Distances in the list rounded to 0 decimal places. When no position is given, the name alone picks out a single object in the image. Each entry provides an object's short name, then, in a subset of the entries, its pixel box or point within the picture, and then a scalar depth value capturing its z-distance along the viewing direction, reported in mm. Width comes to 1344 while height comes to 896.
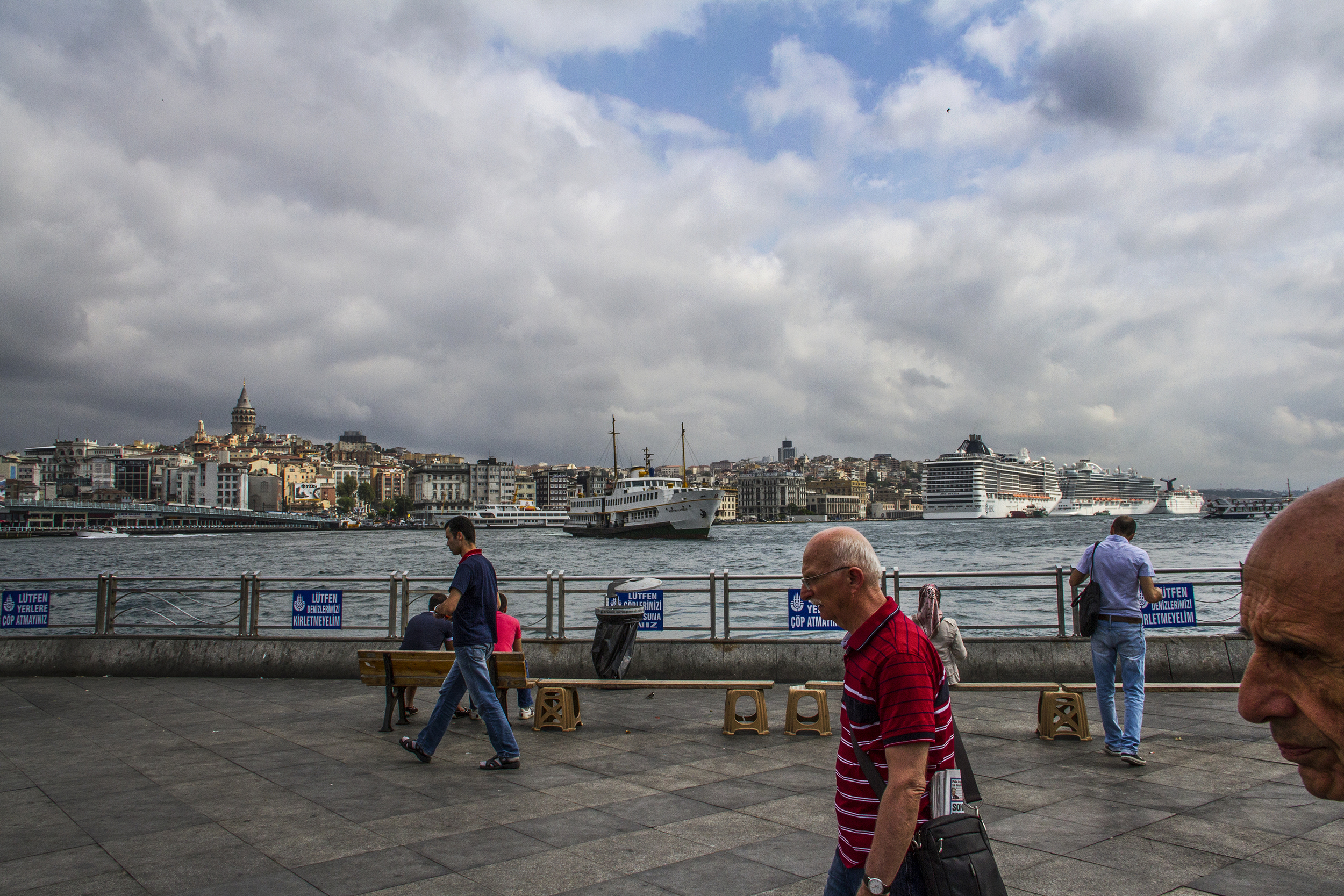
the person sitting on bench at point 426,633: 8828
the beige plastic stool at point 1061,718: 7137
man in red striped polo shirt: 2389
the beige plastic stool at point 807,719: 7566
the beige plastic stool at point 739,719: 7574
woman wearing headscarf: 7781
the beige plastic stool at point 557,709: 7836
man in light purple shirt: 6395
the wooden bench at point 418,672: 7625
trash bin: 9555
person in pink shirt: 8555
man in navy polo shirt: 6461
